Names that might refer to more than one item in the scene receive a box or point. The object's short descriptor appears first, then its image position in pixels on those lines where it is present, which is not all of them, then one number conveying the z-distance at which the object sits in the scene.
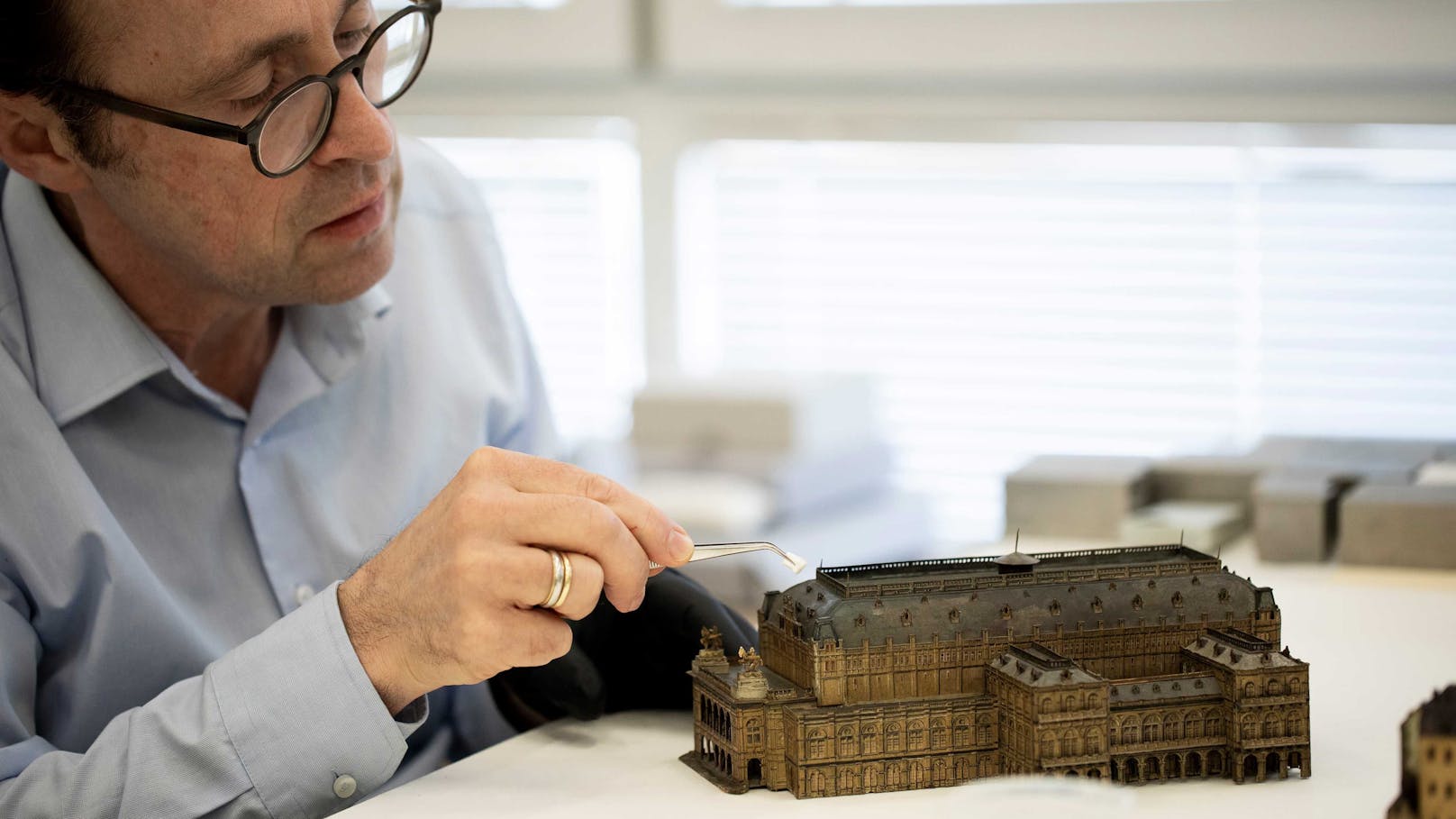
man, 1.20
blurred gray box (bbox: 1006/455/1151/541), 2.07
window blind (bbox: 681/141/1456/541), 3.01
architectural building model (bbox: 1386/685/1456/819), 0.93
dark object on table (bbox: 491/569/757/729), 1.37
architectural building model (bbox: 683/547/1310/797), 1.13
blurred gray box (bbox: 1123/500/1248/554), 2.00
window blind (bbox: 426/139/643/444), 3.71
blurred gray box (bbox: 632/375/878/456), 2.78
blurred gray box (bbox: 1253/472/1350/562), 1.93
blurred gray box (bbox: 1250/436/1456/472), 2.15
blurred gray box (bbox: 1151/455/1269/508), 2.19
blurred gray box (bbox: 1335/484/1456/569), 1.84
